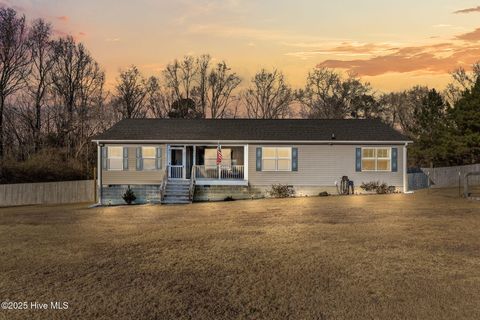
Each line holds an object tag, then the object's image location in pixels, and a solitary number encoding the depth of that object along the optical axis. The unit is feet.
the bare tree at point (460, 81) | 182.88
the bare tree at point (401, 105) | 201.87
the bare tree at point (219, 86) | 194.49
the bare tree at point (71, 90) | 152.46
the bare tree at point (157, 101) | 190.70
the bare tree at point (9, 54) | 138.72
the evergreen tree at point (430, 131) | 142.95
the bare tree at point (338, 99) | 195.93
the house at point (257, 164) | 90.99
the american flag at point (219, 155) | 90.57
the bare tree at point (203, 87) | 192.95
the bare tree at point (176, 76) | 193.47
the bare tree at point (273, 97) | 197.88
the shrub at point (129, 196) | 88.53
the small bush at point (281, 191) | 89.81
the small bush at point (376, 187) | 90.43
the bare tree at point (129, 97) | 177.99
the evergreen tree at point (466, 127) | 131.75
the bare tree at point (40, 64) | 149.59
